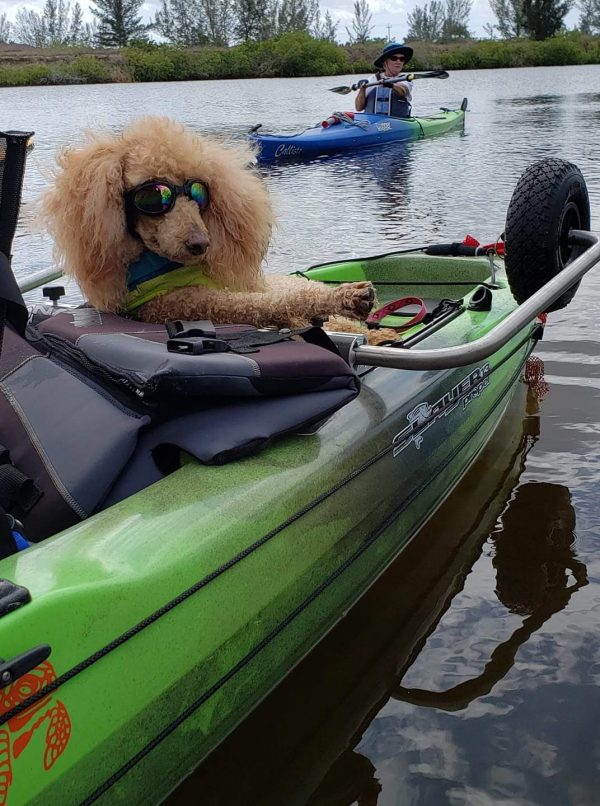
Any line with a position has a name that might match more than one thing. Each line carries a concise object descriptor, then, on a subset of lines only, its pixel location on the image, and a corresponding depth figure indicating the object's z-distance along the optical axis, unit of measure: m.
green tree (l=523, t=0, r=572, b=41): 57.56
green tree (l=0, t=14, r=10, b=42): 68.25
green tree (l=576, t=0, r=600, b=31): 61.50
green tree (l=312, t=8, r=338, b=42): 59.62
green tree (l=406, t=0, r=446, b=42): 63.94
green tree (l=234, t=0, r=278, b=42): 62.72
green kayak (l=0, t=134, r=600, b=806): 1.53
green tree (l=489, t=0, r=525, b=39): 58.34
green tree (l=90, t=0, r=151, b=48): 66.19
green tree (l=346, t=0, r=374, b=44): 62.91
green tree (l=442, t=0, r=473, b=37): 63.44
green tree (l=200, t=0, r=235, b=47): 63.10
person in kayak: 13.19
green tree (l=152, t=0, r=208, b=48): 63.72
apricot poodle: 2.55
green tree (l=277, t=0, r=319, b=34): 61.75
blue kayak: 13.20
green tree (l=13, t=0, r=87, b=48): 68.38
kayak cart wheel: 3.49
